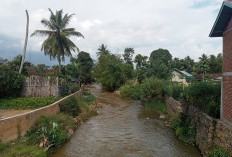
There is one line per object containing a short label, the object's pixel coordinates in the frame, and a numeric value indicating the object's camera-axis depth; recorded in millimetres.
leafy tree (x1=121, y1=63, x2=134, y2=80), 36753
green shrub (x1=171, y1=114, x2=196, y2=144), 11555
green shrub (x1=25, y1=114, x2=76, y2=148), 10000
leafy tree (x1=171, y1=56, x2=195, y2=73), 52372
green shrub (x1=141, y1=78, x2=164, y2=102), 21406
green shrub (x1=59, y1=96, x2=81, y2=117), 15137
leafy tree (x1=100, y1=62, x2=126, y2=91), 33562
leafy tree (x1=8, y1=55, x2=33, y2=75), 19234
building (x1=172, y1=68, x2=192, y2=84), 37859
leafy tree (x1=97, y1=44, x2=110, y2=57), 53062
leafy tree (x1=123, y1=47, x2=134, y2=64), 63450
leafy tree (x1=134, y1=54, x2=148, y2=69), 52406
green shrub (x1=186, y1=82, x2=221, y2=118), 11242
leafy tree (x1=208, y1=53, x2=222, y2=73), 42219
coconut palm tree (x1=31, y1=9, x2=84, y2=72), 24325
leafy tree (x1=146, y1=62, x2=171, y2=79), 28352
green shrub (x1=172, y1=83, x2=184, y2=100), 17562
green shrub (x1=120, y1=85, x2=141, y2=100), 27828
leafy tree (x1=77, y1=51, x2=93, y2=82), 41688
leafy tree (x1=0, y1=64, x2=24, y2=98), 15892
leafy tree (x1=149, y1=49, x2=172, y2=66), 67531
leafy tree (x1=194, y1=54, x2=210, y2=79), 38738
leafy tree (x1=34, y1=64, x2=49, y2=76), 24169
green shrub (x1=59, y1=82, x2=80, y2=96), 18656
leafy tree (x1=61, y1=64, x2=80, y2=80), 37541
